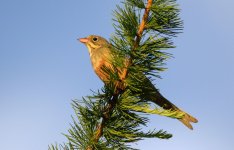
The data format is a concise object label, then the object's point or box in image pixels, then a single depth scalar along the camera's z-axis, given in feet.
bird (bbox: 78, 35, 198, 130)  26.53
